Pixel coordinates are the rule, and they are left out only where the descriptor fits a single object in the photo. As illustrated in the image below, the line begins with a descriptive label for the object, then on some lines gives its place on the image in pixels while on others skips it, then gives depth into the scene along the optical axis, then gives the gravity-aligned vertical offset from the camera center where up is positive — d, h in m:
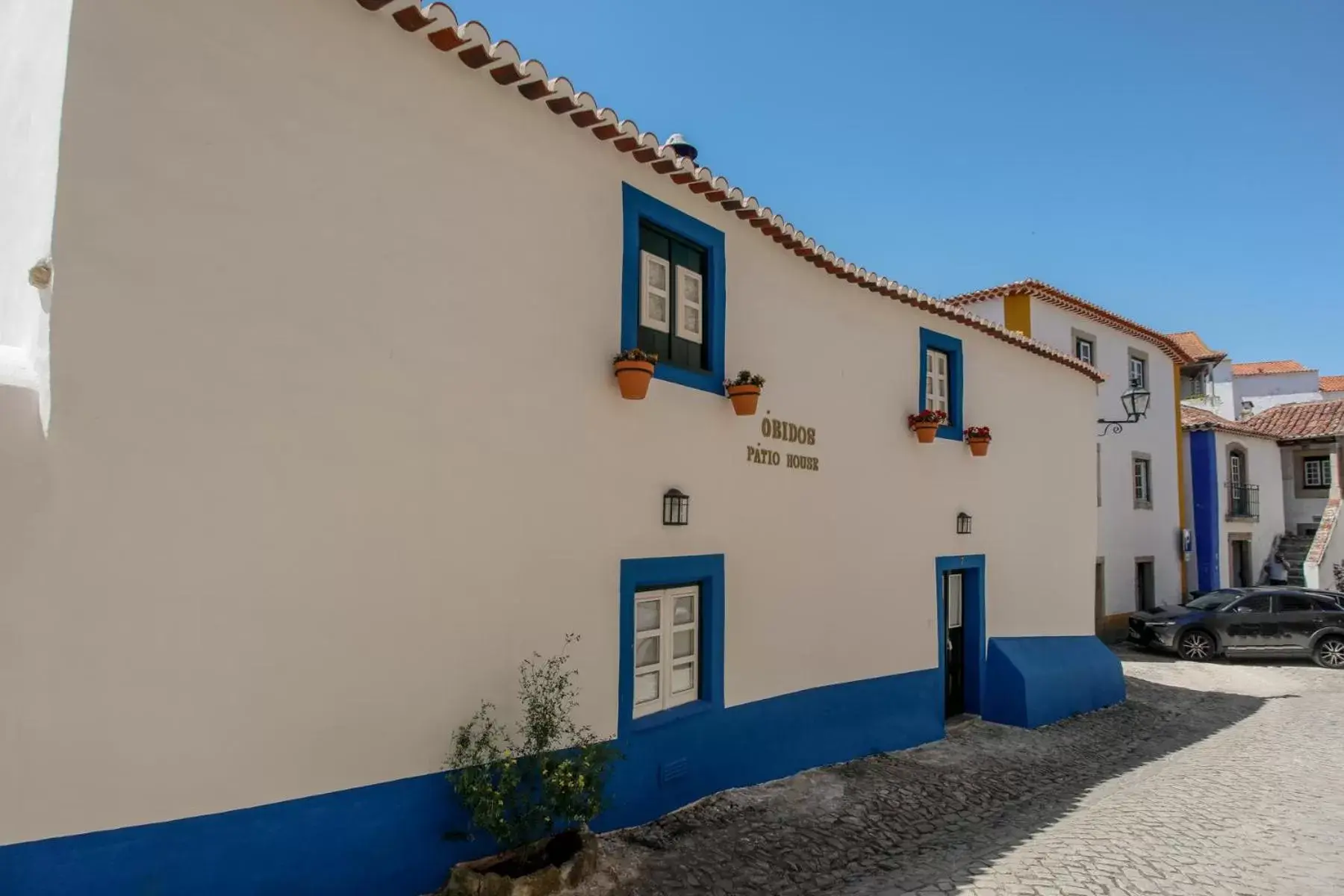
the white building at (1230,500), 22.20 +0.97
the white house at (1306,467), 24.95 +2.17
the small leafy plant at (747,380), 6.97 +1.26
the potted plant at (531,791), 4.66 -1.66
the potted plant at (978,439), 10.23 +1.14
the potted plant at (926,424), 9.34 +1.21
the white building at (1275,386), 36.41 +6.79
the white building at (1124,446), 17.34 +2.15
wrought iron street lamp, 14.70 +2.50
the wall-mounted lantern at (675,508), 6.51 +0.13
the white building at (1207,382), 31.44 +6.18
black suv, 16.30 -1.96
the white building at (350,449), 3.68 +0.42
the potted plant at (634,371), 5.95 +1.13
